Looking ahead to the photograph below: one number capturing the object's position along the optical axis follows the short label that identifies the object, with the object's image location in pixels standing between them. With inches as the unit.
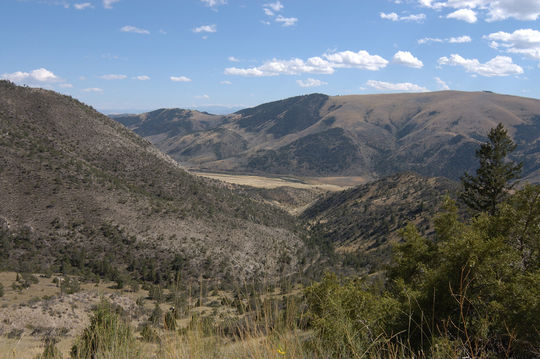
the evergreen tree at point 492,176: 1044.5
